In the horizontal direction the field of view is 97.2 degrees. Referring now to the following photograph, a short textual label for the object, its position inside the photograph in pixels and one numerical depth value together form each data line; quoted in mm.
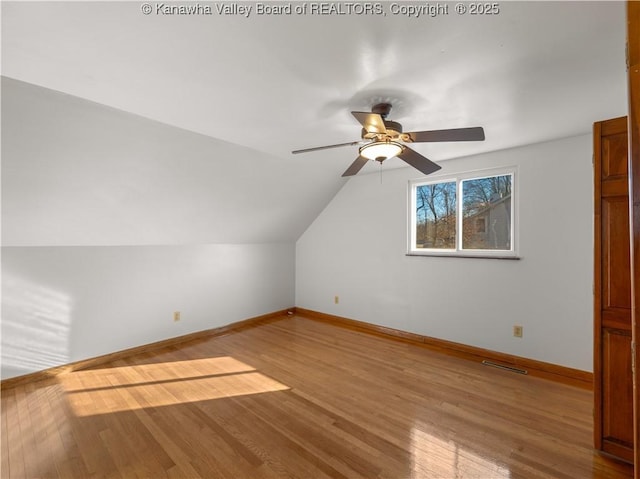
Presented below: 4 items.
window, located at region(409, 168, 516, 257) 3131
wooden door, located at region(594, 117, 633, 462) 1706
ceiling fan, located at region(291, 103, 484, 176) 1720
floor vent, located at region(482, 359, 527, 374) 2836
